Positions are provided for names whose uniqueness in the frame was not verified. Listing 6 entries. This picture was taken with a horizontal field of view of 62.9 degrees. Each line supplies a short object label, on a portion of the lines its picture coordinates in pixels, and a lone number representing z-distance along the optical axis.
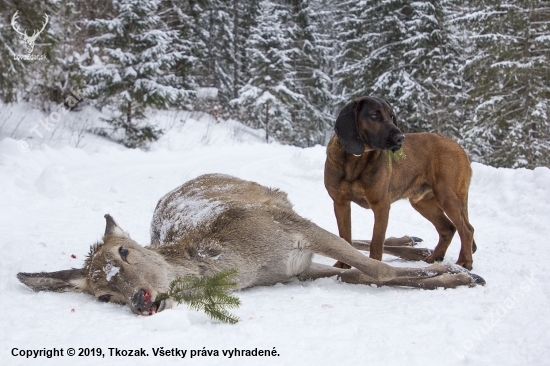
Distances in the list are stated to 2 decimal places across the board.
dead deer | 3.46
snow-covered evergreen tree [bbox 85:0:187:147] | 17.84
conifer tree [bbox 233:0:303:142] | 30.28
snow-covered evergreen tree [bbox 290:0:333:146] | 34.09
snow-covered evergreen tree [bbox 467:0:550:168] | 17.27
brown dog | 4.96
